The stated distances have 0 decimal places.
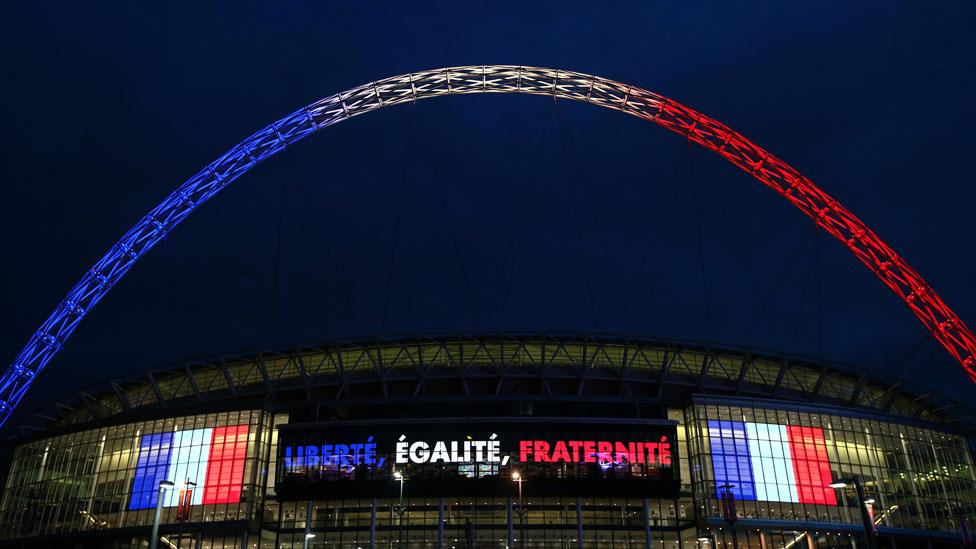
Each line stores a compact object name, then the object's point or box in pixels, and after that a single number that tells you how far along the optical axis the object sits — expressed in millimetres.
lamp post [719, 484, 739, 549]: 46000
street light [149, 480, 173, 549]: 35331
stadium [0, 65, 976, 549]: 70688
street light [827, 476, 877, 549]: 34188
